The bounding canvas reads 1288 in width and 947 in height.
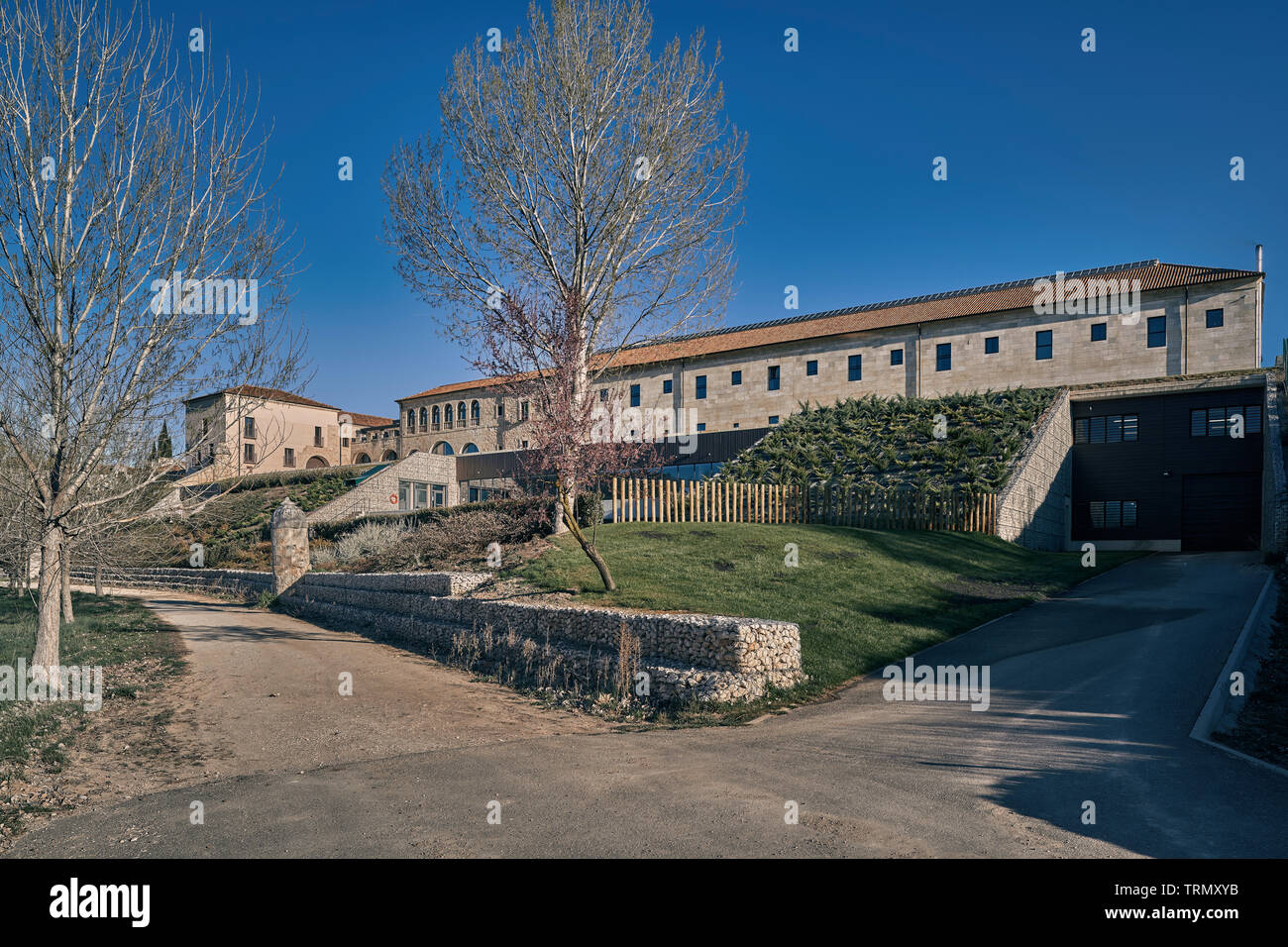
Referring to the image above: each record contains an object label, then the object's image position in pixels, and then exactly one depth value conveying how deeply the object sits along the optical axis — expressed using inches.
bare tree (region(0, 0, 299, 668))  383.6
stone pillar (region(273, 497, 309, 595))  939.3
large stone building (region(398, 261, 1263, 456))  1534.2
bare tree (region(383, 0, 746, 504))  738.8
